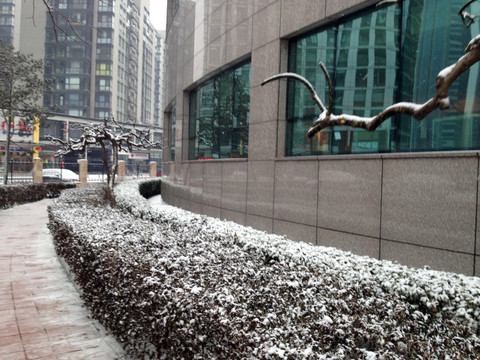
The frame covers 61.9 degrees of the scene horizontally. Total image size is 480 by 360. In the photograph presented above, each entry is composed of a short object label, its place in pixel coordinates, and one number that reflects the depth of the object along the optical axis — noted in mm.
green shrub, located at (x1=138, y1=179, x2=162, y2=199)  24219
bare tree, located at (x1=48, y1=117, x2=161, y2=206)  13805
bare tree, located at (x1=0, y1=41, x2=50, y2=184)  21102
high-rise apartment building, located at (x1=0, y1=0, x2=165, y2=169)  71812
